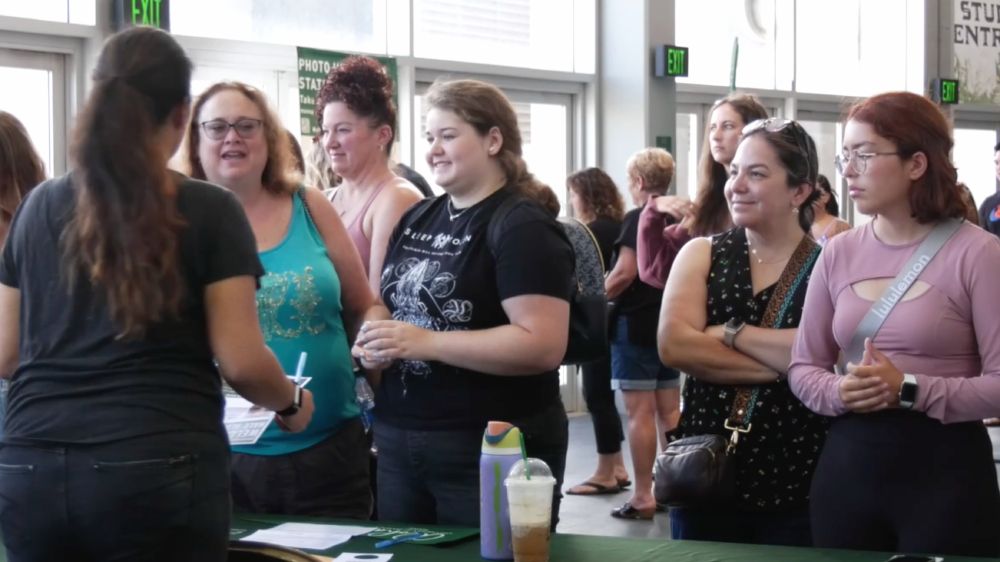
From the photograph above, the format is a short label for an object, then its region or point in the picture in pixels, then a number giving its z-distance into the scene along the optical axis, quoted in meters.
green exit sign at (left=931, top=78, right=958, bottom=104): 11.67
